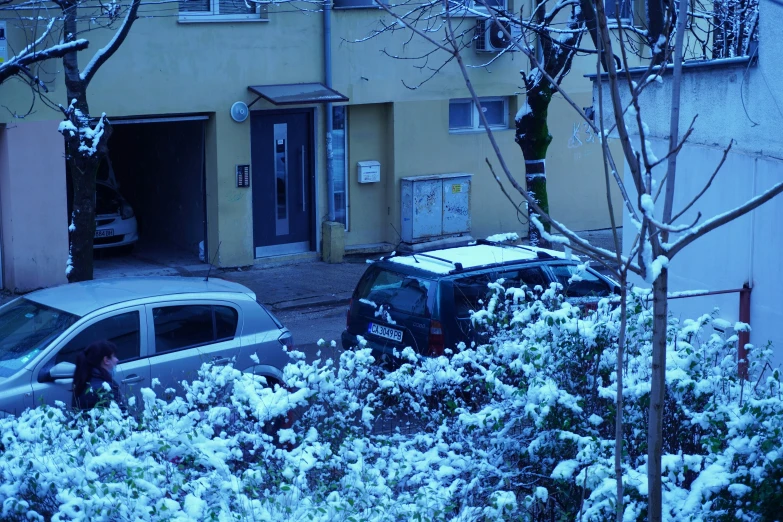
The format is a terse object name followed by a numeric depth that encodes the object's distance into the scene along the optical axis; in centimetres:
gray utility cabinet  1817
